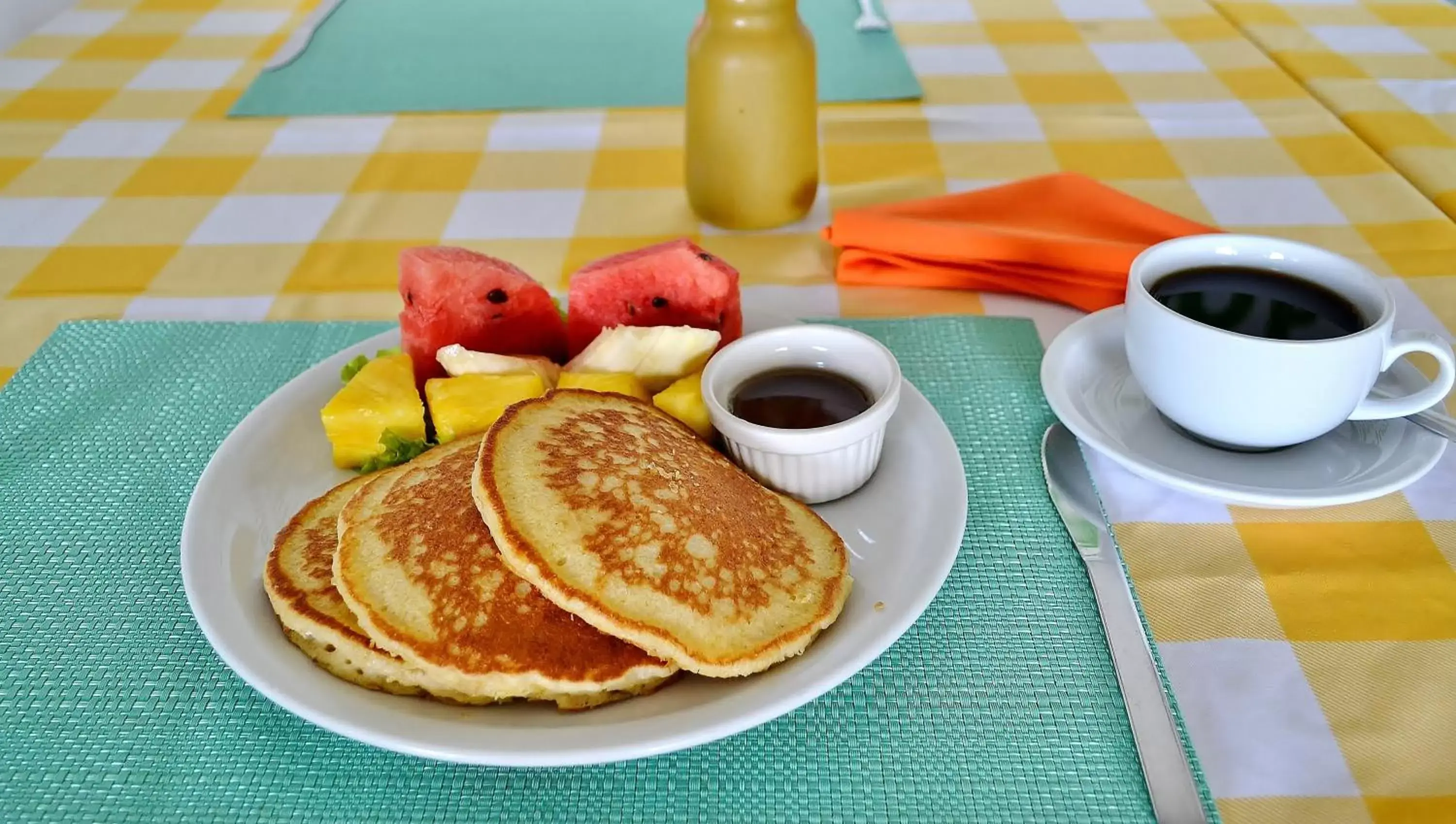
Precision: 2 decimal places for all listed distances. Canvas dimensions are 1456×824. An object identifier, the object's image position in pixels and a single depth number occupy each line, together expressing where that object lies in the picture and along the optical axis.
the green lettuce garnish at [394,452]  0.61
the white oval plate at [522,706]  0.49
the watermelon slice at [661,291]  0.64
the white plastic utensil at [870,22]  1.04
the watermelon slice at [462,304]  0.64
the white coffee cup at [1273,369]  0.58
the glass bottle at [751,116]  0.76
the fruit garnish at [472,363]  0.62
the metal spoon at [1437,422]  0.60
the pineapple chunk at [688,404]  0.61
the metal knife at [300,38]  1.02
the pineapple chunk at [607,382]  0.62
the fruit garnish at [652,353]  0.62
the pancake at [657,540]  0.51
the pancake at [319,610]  0.51
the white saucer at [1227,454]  0.58
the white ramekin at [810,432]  0.58
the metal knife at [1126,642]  0.50
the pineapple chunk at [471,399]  0.60
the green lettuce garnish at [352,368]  0.64
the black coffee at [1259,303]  0.61
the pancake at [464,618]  0.50
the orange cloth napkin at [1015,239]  0.74
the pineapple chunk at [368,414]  0.60
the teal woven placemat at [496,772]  0.50
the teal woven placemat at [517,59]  0.96
